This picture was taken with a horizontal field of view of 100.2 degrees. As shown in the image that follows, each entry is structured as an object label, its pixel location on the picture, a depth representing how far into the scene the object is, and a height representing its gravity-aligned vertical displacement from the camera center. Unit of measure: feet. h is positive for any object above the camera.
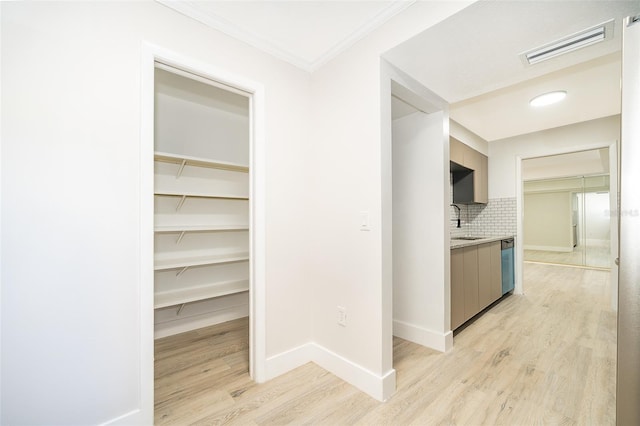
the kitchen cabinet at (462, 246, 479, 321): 9.30 -2.40
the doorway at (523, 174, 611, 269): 20.40 -0.74
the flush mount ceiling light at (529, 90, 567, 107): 9.09 +3.97
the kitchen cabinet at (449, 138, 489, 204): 12.30 +1.79
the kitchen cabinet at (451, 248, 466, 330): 8.64 -2.50
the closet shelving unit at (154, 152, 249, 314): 8.84 -0.50
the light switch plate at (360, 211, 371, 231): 6.12 -0.18
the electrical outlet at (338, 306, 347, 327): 6.61 -2.56
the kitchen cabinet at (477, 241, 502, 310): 10.32 -2.52
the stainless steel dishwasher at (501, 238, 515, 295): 12.54 -2.62
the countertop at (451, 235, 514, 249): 8.74 -1.08
